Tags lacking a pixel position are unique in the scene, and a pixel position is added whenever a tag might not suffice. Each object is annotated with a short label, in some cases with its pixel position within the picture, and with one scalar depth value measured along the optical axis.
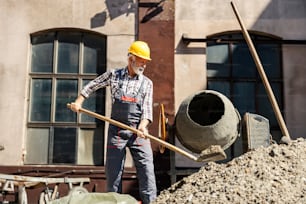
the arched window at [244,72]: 8.54
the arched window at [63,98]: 8.28
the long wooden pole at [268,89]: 6.70
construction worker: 5.24
